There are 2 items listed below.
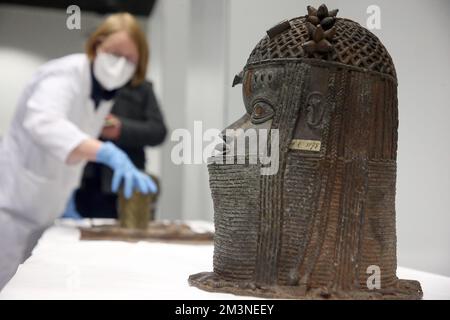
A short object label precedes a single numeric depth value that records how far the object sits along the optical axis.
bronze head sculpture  1.25
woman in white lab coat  2.38
